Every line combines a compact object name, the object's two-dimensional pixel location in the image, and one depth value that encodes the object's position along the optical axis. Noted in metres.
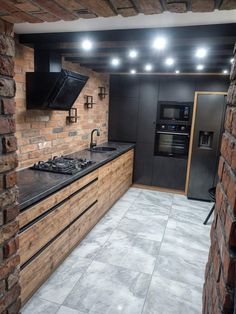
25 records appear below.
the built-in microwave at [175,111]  4.57
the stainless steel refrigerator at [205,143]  4.16
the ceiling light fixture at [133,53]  2.74
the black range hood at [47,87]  2.52
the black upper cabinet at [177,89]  4.50
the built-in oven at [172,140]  4.66
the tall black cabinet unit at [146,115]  4.60
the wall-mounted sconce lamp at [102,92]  4.53
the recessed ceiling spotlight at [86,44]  2.30
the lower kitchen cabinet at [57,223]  1.90
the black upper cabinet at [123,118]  4.93
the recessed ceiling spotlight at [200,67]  3.60
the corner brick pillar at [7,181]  0.80
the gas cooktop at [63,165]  2.67
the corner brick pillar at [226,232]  0.59
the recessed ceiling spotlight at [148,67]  3.71
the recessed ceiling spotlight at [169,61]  3.19
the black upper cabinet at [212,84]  4.28
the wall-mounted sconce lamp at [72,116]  3.51
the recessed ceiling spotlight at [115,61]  3.29
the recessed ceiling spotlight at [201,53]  2.60
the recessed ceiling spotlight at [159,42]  2.13
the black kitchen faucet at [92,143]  4.29
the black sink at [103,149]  4.26
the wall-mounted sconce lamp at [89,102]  4.02
